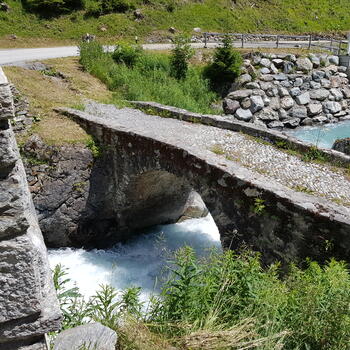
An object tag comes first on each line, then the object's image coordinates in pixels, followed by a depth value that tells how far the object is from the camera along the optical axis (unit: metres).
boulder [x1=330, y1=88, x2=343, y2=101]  19.66
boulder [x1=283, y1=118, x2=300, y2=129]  17.90
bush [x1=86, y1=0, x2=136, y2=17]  24.91
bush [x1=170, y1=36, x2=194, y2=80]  17.84
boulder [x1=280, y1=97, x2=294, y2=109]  18.38
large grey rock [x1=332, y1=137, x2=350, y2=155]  10.78
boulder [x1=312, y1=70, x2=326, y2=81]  19.83
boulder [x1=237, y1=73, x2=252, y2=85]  18.19
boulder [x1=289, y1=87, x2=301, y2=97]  18.81
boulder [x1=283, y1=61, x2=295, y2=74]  19.73
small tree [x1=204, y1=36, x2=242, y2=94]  17.83
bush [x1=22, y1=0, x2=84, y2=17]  24.23
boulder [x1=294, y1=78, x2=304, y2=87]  19.25
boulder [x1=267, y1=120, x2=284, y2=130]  17.40
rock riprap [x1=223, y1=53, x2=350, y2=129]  17.52
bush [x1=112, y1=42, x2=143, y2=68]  17.34
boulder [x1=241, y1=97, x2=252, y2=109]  17.45
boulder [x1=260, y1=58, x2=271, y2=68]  19.52
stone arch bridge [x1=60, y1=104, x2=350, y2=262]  6.29
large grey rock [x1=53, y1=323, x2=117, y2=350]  2.96
